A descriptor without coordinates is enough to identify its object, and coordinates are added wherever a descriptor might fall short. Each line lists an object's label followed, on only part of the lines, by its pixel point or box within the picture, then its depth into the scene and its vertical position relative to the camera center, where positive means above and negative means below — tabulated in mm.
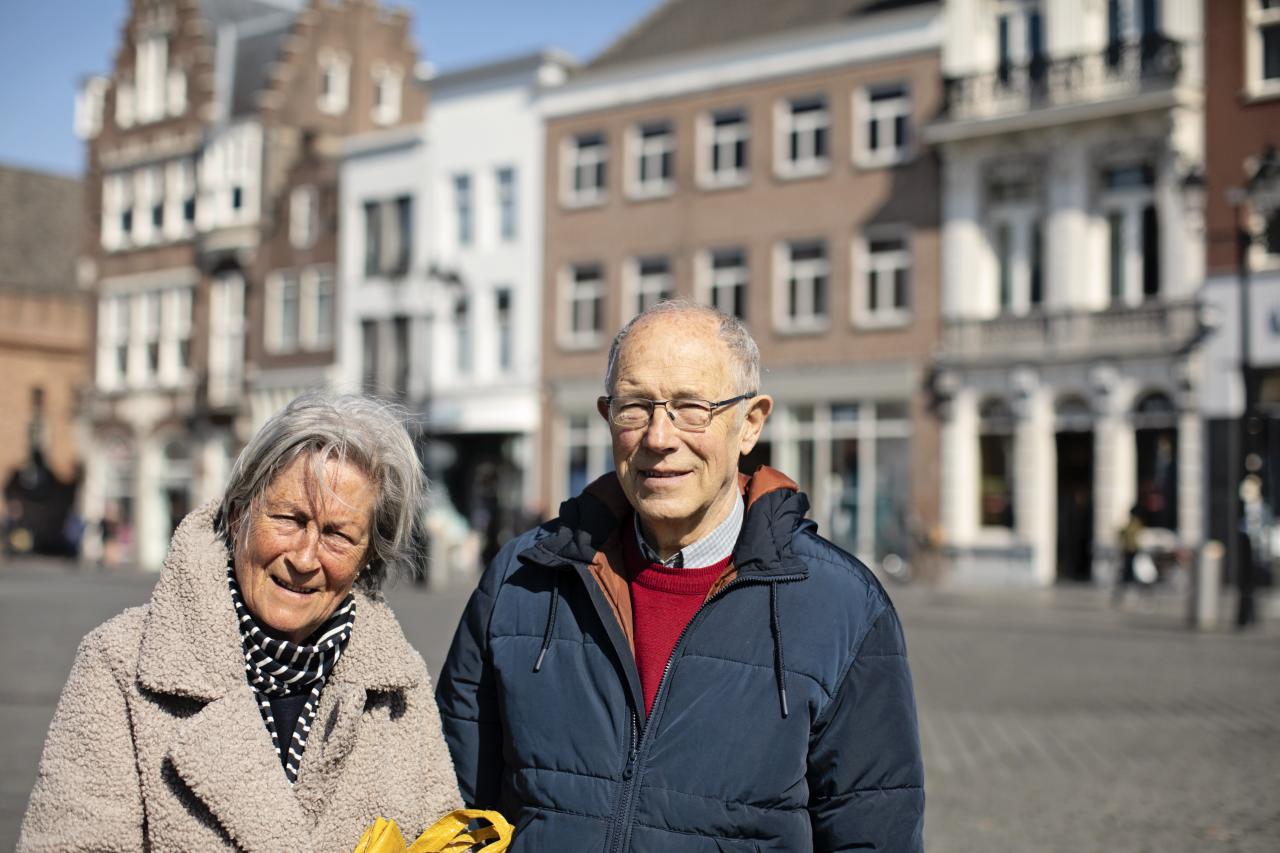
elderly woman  2682 -390
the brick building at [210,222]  44688 +7422
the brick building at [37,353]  53812 +4070
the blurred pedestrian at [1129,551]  24156 -1101
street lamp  19906 +2064
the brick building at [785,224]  31922 +5567
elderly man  3014 -369
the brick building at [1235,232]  27188 +4427
